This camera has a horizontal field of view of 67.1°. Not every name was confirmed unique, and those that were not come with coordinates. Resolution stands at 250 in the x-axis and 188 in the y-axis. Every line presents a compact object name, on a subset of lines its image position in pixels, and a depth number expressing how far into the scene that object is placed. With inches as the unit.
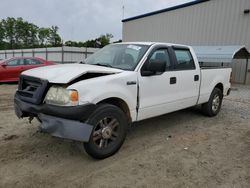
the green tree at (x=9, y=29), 2002.6
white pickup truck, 102.7
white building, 457.2
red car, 353.4
